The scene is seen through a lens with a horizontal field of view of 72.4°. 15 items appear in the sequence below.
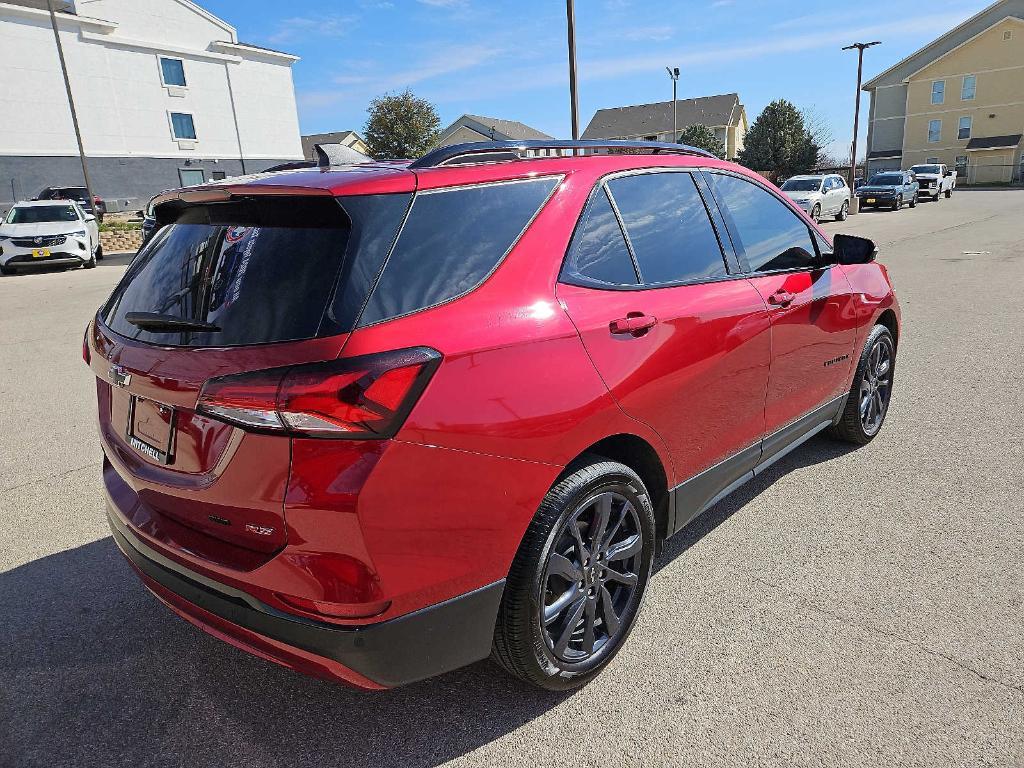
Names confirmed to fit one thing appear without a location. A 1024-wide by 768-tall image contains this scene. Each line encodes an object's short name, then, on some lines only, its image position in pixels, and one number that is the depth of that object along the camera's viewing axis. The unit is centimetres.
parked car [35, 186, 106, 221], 3133
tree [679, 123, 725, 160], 6444
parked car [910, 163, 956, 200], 3669
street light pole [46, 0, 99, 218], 2658
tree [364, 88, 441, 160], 4506
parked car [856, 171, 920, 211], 3122
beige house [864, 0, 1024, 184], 5609
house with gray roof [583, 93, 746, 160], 7694
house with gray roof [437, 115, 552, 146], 6384
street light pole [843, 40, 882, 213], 3884
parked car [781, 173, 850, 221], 2475
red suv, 178
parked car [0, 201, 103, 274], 1616
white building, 3578
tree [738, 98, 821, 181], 5797
